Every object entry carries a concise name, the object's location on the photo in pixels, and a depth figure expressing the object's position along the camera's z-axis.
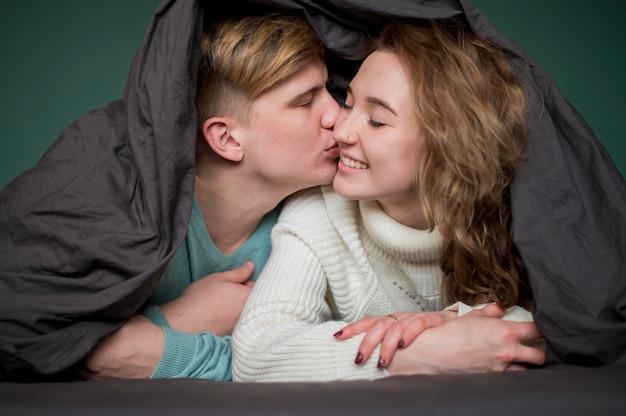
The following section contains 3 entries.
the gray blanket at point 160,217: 1.41
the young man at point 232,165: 1.69
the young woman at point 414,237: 1.48
